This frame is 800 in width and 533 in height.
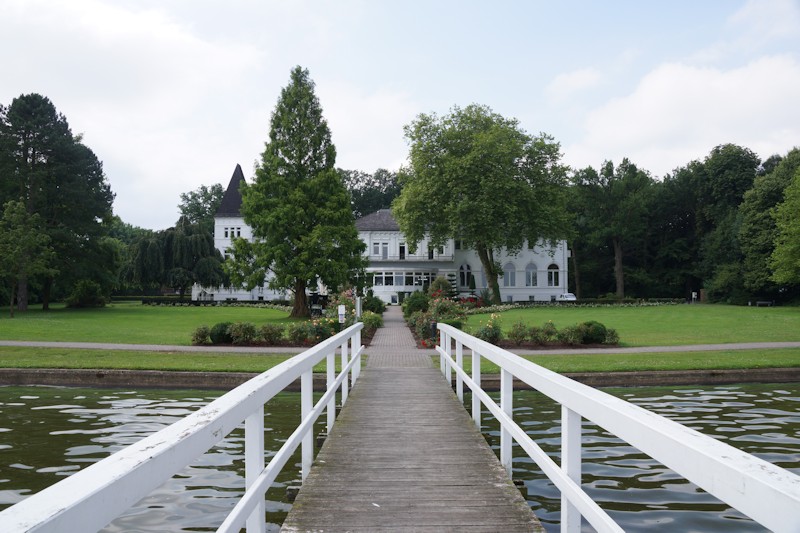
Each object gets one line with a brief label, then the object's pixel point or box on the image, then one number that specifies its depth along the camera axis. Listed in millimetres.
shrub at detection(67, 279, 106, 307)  51531
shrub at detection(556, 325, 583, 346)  21094
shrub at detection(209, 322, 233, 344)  21484
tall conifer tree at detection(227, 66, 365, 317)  35438
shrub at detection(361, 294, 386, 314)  38038
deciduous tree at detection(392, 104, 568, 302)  47688
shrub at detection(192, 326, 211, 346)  21531
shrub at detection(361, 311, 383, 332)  27548
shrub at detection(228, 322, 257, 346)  21375
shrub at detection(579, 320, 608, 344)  21312
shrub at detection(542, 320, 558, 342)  21181
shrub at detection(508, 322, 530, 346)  21047
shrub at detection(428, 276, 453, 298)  43472
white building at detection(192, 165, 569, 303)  61906
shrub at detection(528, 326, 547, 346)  21078
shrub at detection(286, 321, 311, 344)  21156
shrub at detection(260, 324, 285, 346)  21266
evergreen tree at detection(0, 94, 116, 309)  47312
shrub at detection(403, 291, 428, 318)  36844
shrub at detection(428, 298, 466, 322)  23531
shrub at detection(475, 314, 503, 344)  20297
